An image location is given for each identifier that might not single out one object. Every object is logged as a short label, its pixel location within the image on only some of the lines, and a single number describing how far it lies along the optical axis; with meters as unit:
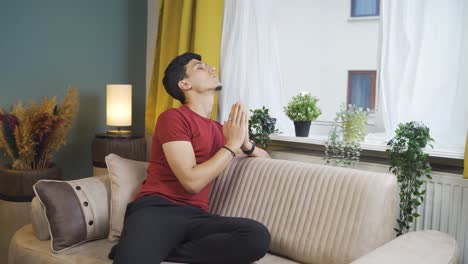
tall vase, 2.68
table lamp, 3.09
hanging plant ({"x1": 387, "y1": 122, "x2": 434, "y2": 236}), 1.99
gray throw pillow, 2.06
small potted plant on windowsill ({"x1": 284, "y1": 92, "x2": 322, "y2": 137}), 2.63
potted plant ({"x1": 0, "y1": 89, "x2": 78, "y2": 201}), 2.70
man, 1.78
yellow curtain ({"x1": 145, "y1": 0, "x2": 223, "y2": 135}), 2.91
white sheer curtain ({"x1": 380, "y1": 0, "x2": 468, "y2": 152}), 2.15
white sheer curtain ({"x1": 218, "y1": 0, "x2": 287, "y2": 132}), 2.92
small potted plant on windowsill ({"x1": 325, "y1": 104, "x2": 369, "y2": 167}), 2.30
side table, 3.08
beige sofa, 1.72
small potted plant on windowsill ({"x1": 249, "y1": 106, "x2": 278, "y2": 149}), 2.63
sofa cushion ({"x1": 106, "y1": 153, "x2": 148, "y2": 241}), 2.17
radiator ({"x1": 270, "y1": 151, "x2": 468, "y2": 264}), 1.96
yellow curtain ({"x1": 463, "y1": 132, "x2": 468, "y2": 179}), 1.87
